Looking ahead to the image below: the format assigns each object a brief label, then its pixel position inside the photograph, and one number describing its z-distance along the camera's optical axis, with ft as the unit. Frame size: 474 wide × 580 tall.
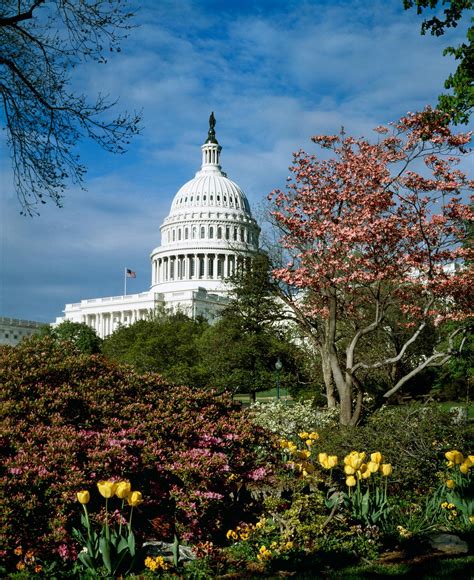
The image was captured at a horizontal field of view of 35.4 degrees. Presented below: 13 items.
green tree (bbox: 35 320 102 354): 232.94
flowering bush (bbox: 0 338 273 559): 24.13
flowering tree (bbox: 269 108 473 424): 53.21
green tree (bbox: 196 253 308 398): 118.31
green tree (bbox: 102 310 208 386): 129.18
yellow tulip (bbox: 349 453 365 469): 26.81
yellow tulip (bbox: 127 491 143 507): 22.17
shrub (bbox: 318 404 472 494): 34.94
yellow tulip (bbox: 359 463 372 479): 27.22
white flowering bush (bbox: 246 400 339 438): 51.72
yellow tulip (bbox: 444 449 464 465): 29.12
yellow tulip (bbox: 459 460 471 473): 29.35
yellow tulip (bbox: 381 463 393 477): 26.58
